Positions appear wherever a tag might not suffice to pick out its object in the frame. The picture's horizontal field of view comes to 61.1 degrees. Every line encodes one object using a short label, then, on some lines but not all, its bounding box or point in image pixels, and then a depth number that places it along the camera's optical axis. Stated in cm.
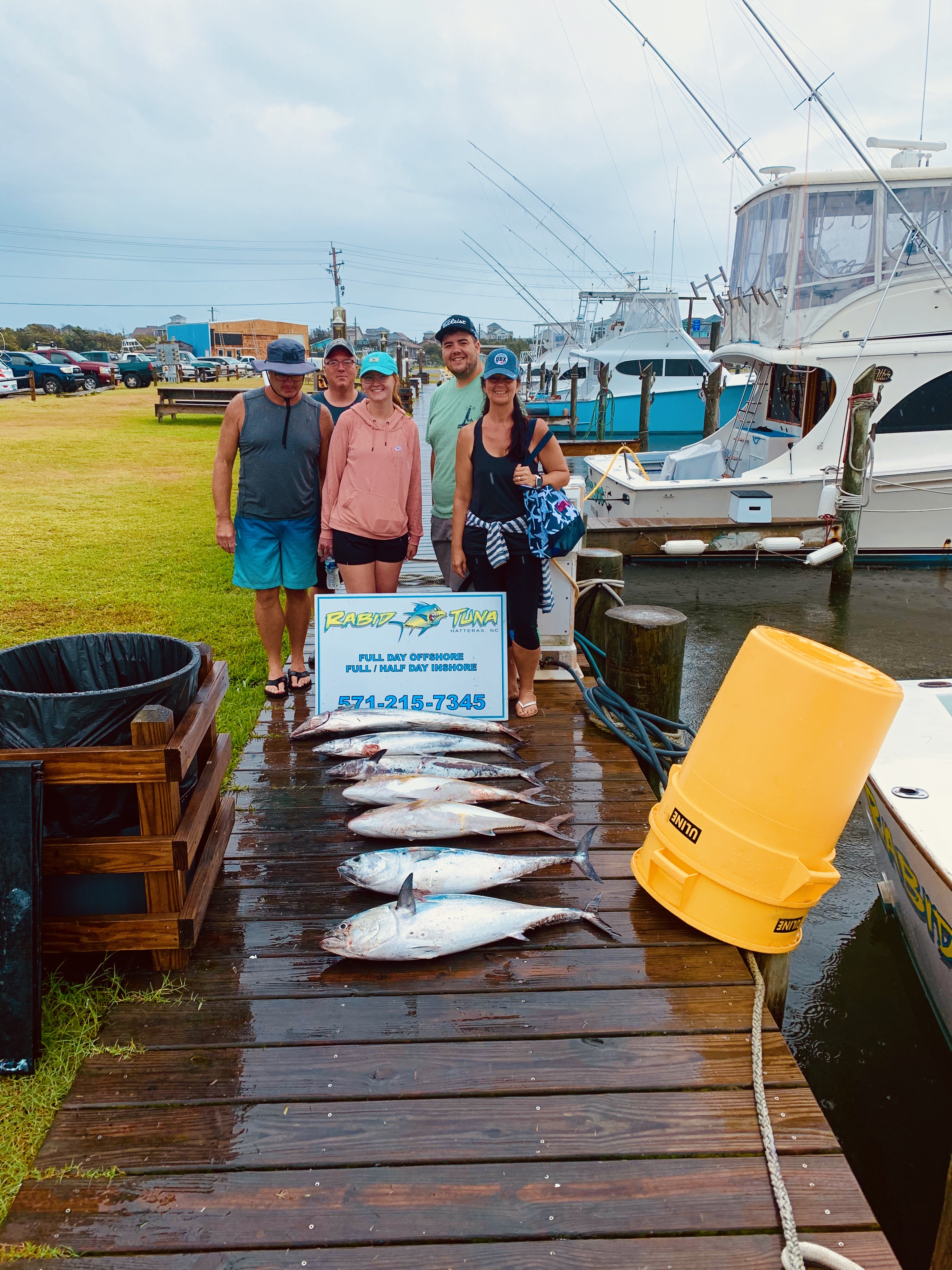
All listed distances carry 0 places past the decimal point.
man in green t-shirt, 451
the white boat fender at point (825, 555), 1047
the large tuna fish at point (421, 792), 352
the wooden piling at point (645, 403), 1975
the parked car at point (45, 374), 3162
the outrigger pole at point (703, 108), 1001
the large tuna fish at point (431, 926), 260
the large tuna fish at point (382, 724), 420
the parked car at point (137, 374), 3594
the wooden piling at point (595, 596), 586
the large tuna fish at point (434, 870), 291
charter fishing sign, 448
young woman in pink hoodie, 432
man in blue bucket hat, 434
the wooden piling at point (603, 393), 2203
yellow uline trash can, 240
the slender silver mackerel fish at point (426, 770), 377
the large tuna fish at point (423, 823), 330
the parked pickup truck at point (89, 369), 3475
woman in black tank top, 399
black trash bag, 248
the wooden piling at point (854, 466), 991
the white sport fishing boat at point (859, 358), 1122
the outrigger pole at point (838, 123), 854
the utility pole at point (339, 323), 2133
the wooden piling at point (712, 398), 1780
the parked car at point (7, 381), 2991
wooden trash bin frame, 240
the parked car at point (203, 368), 3738
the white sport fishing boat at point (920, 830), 282
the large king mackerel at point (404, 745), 399
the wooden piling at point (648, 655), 478
